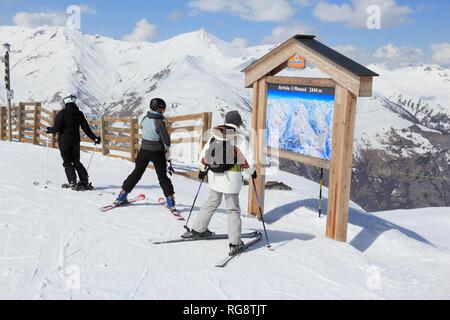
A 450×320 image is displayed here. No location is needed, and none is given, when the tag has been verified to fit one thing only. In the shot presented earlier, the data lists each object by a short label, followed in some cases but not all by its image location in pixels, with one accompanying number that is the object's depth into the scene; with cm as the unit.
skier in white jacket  573
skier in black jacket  854
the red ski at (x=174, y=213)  741
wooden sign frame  706
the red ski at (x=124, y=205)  748
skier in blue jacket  717
